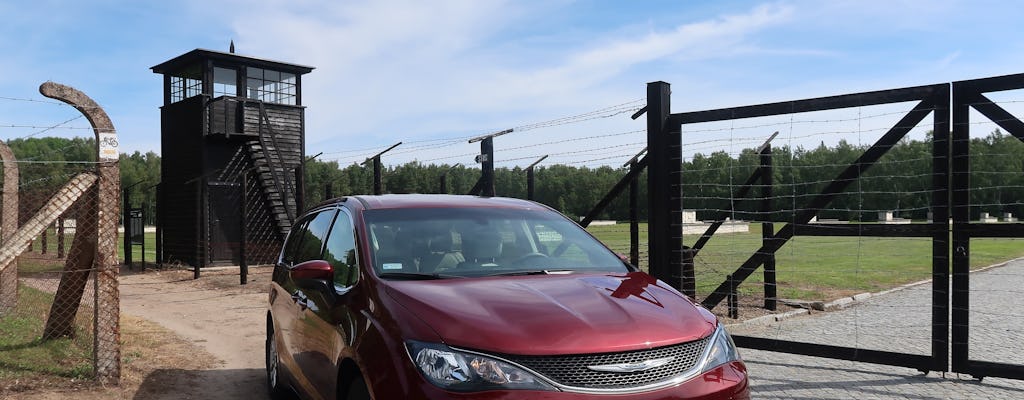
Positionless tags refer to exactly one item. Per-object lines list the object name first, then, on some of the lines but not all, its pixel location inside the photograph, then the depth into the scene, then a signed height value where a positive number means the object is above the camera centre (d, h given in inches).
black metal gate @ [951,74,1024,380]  235.6 -2.1
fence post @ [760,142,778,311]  385.1 -8.0
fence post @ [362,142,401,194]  528.9 +15.7
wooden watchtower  834.8 +55.0
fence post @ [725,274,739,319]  386.3 -57.8
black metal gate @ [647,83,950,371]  243.1 -4.7
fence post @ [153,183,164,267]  855.1 -38.5
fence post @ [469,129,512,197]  436.1 +20.1
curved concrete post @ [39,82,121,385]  265.1 -12.6
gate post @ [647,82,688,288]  305.0 +4.2
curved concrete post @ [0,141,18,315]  397.1 -12.9
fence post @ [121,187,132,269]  829.4 -44.0
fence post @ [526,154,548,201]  465.4 +7.6
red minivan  128.0 -23.2
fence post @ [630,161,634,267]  409.5 -17.7
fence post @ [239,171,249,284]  627.6 -44.1
